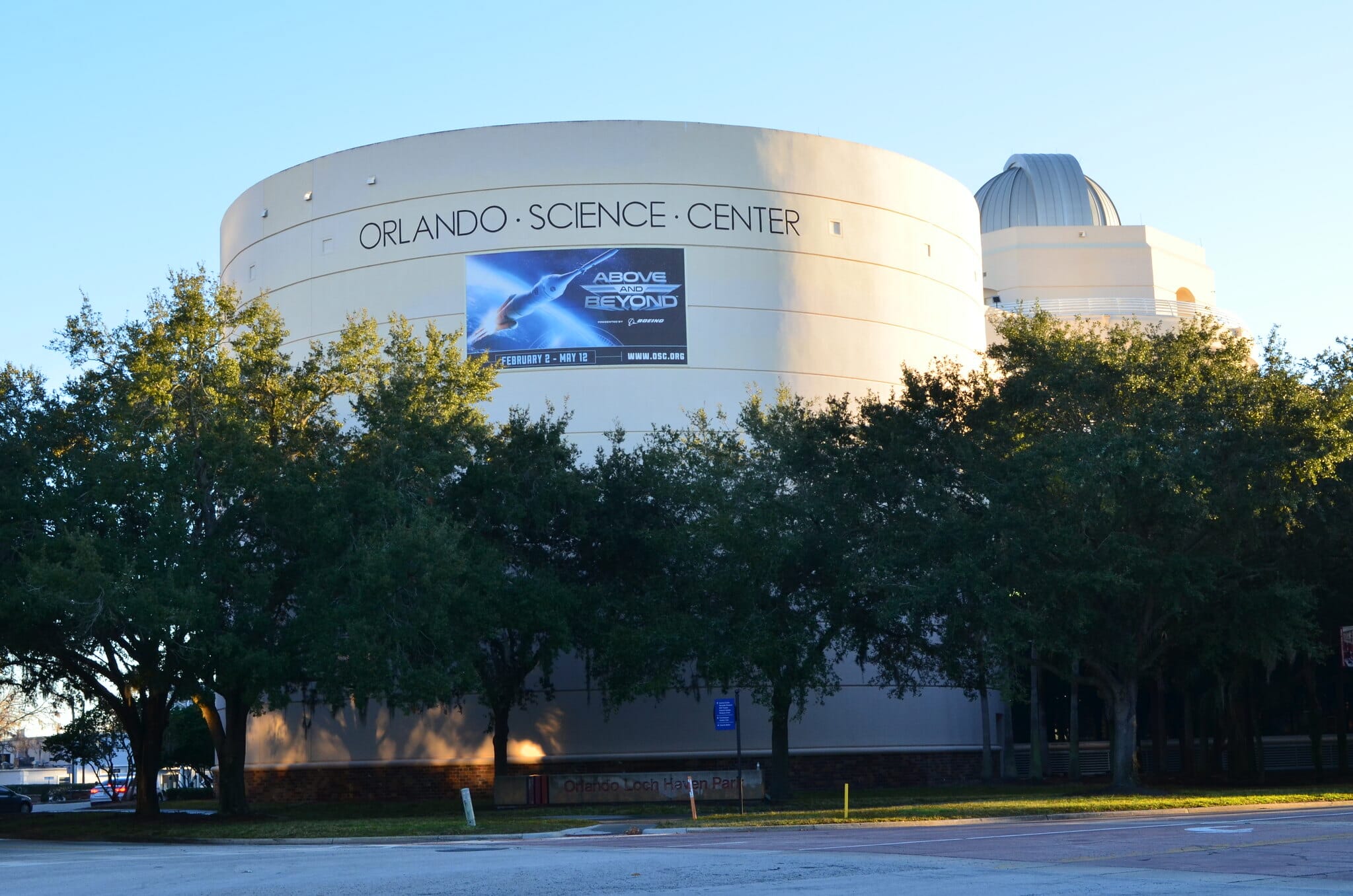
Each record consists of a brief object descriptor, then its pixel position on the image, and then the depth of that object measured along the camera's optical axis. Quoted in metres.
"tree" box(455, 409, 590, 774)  37.06
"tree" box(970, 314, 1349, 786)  34.19
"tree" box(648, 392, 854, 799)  36.25
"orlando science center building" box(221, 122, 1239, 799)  50.66
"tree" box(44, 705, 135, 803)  74.75
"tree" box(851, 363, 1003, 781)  35.03
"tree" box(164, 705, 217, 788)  75.38
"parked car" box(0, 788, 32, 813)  57.97
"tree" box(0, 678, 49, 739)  42.96
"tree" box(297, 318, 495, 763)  33.34
